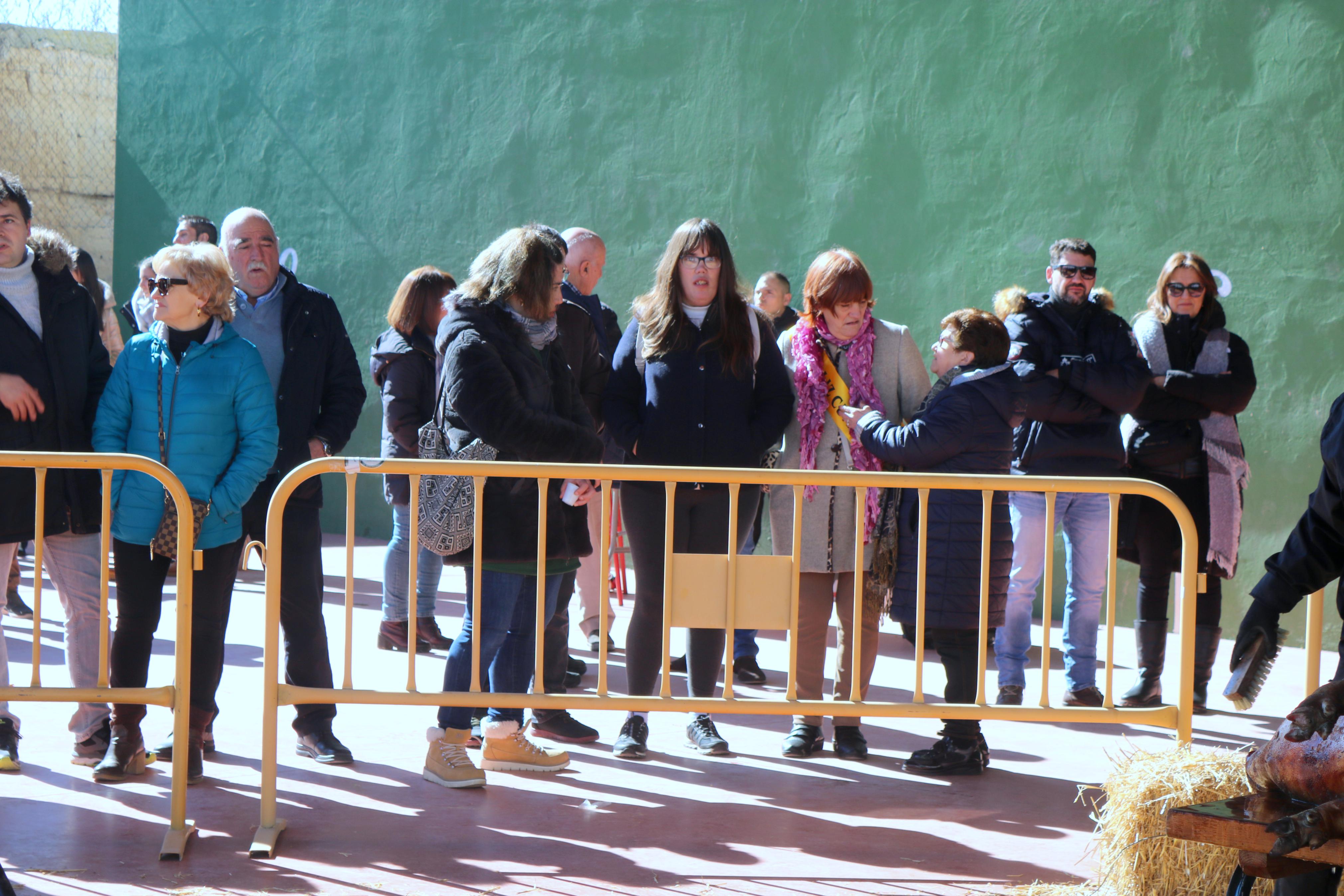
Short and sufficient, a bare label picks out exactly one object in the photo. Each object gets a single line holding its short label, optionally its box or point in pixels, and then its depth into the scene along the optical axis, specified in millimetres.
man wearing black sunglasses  11703
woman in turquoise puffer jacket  8820
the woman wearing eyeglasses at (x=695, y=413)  9937
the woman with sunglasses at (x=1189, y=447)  12039
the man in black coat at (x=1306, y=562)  6074
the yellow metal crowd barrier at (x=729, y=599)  8008
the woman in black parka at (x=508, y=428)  8930
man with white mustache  9656
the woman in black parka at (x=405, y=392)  12797
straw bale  6934
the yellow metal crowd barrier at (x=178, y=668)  7828
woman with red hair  10109
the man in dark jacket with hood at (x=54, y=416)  9273
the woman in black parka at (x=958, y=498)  9602
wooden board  4863
